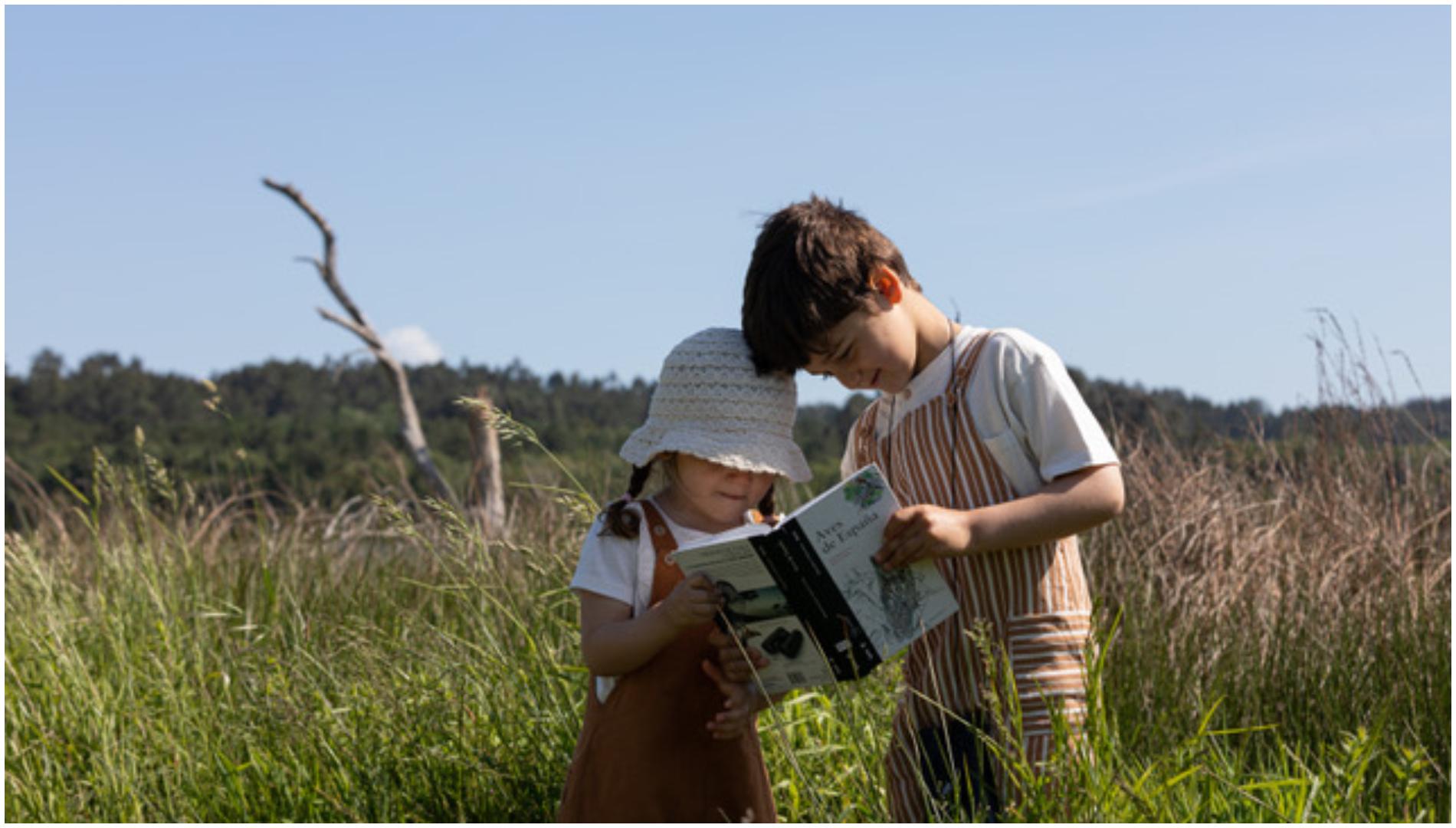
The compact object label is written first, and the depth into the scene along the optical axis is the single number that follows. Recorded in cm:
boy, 248
